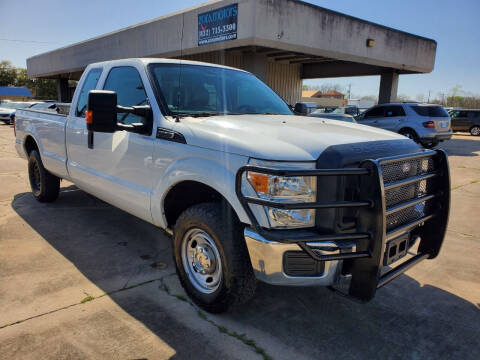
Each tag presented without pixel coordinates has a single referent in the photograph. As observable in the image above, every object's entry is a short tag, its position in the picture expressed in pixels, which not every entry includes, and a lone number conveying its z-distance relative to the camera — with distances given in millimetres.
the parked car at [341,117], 13984
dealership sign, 12719
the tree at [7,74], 68812
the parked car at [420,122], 12992
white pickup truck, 2262
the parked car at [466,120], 24719
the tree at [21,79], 70375
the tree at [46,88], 56650
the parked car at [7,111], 24656
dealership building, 12703
